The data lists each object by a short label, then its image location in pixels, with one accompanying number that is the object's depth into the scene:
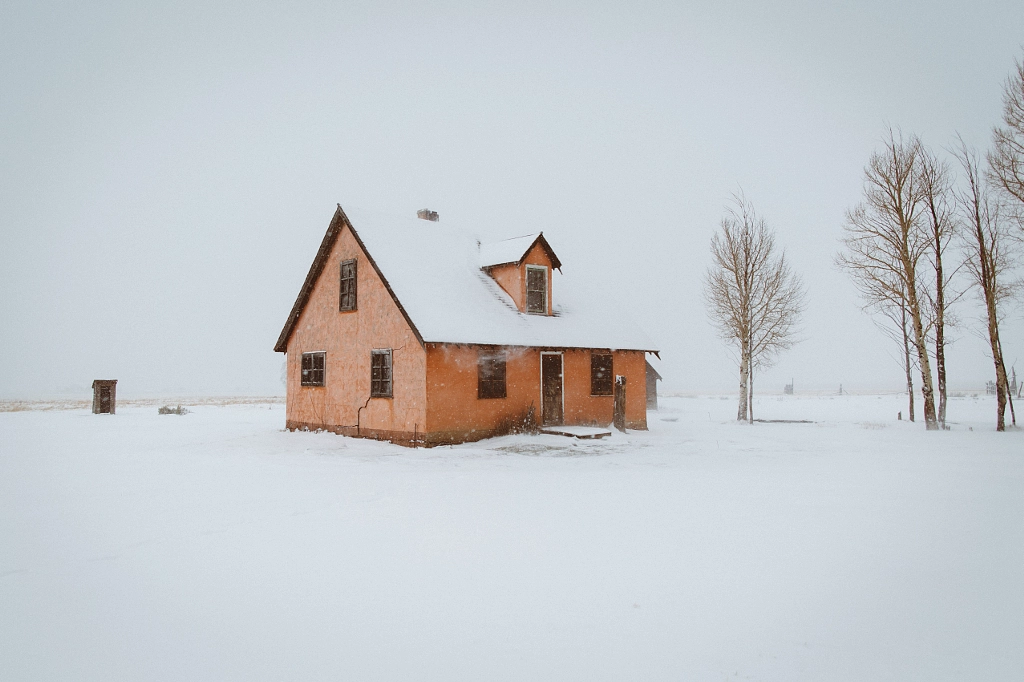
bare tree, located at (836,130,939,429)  23.36
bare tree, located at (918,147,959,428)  22.50
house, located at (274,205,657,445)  18.25
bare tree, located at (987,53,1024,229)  19.95
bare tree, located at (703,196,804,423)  30.28
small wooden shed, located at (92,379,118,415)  32.53
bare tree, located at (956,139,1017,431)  21.42
